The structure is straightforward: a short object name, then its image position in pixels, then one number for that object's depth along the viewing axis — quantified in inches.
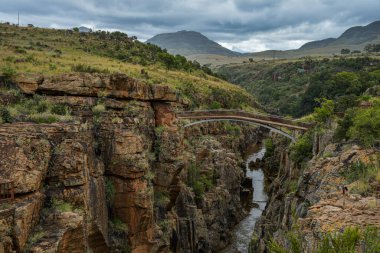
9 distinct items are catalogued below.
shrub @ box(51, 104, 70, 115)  812.0
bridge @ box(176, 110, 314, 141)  1621.6
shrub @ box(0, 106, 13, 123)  702.0
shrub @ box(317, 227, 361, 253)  450.3
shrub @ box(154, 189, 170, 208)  999.4
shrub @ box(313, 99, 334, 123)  1416.1
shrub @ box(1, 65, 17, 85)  879.7
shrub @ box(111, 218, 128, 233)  826.2
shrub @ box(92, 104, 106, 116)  851.4
